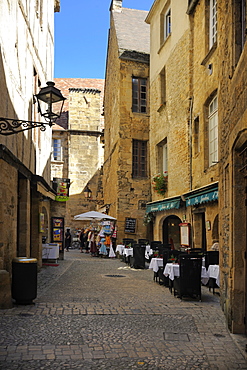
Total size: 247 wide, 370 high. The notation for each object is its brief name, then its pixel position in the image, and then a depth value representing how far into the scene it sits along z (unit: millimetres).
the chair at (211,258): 8844
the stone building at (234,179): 5207
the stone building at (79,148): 28656
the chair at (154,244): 13953
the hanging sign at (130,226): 18344
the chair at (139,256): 13125
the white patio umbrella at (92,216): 17891
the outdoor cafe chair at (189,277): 7590
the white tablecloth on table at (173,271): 8005
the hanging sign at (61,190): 15878
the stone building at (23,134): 7320
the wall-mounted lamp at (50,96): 6412
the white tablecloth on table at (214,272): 8030
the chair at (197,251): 9852
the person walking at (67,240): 24211
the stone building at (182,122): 11477
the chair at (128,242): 15617
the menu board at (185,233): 12453
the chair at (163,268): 9141
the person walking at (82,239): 23644
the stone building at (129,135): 18625
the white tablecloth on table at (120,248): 16094
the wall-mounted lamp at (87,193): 26236
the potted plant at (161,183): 15648
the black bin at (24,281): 6898
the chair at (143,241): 15661
